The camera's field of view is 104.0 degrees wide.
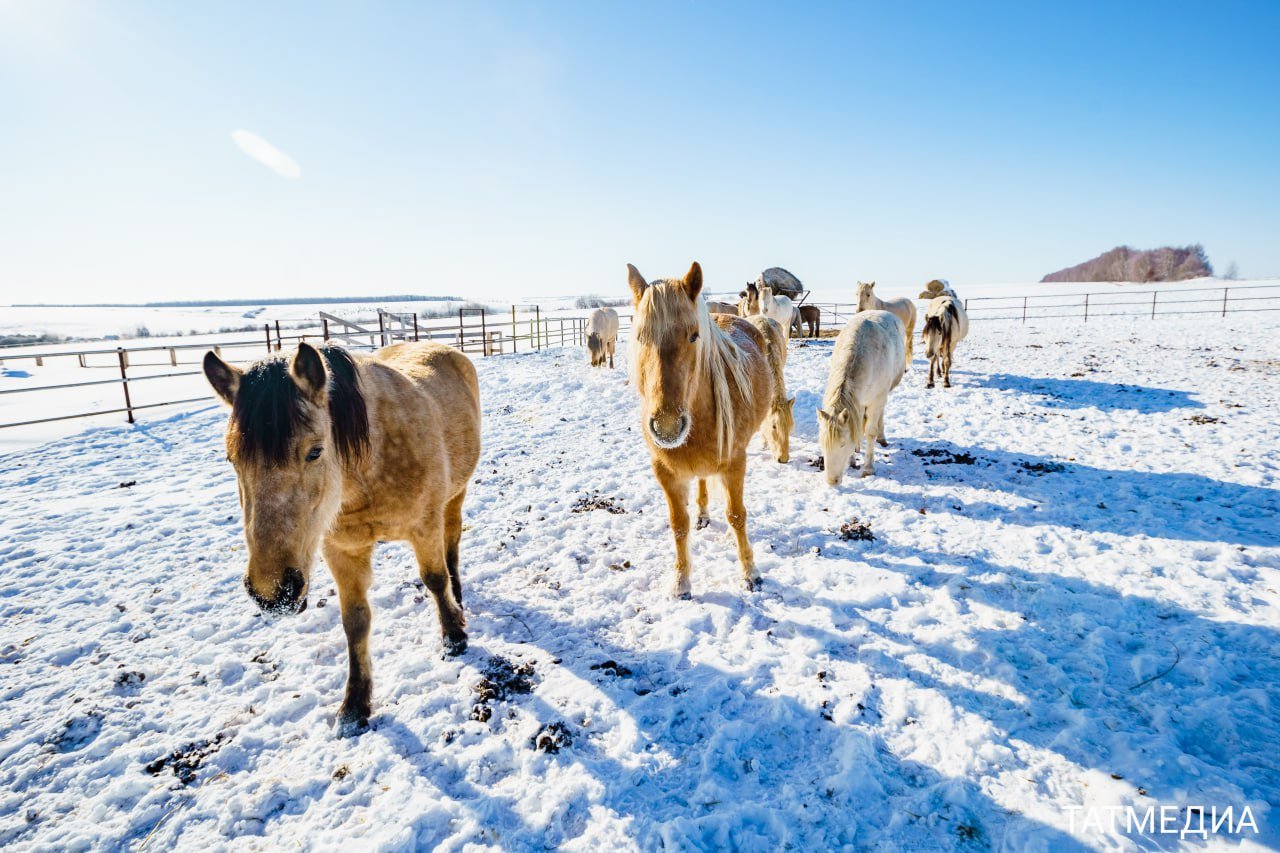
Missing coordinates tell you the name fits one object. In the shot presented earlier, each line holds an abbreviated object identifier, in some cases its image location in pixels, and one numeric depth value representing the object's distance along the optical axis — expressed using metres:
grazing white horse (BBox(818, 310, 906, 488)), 5.46
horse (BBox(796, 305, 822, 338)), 22.16
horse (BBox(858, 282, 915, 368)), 14.58
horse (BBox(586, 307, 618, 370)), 15.75
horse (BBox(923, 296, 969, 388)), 10.30
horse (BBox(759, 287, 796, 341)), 16.11
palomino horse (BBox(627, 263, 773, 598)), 3.01
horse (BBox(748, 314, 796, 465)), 6.34
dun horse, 1.96
